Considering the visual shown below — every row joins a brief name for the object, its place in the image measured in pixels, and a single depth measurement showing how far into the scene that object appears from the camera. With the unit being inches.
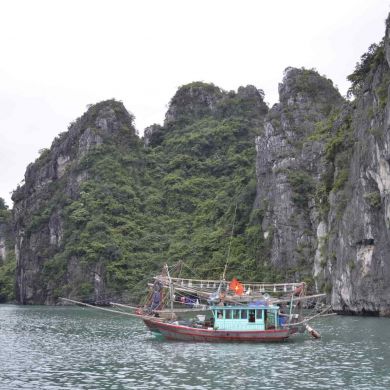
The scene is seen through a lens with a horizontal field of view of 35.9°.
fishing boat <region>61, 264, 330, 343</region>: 1170.6
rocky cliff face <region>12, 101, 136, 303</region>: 3447.3
